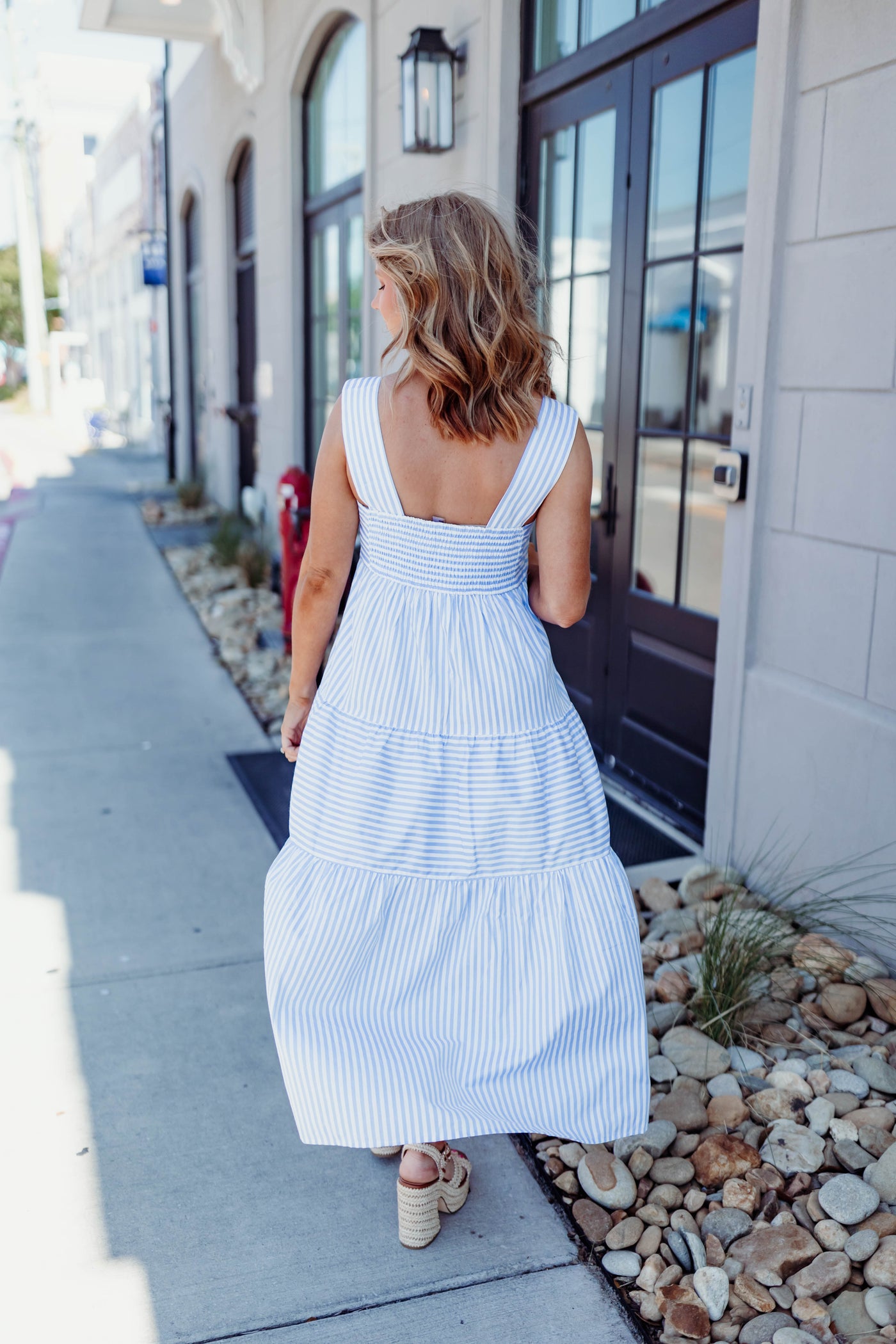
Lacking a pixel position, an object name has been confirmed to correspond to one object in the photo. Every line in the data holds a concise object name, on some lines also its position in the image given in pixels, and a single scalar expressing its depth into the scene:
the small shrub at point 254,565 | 7.74
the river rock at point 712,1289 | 1.91
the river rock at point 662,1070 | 2.52
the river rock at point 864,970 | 2.78
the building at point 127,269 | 17.34
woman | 1.93
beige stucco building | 2.79
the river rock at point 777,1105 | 2.38
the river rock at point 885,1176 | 2.13
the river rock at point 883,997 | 2.68
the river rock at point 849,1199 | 2.06
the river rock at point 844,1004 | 2.69
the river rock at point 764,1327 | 1.85
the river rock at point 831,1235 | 2.02
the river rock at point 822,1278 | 1.93
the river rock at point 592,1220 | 2.12
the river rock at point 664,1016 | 2.70
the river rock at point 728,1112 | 2.37
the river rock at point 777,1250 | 1.98
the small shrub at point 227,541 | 8.15
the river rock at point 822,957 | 2.82
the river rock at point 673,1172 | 2.23
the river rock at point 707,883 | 3.29
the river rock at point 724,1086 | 2.45
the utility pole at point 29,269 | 29.02
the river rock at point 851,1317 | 1.85
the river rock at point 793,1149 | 2.22
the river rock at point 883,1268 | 1.92
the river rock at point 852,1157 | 2.21
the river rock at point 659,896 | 3.29
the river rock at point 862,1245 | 1.98
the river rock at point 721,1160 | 2.22
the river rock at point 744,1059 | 2.56
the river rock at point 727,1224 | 2.07
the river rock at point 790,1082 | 2.43
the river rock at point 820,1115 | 2.32
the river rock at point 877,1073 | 2.44
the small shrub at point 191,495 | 11.02
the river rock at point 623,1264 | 2.02
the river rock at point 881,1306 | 1.85
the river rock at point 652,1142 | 2.30
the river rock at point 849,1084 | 2.43
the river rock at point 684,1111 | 2.37
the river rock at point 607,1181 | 2.18
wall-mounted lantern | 4.64
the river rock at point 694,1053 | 2.53
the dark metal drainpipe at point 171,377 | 12.26
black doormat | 3.68
